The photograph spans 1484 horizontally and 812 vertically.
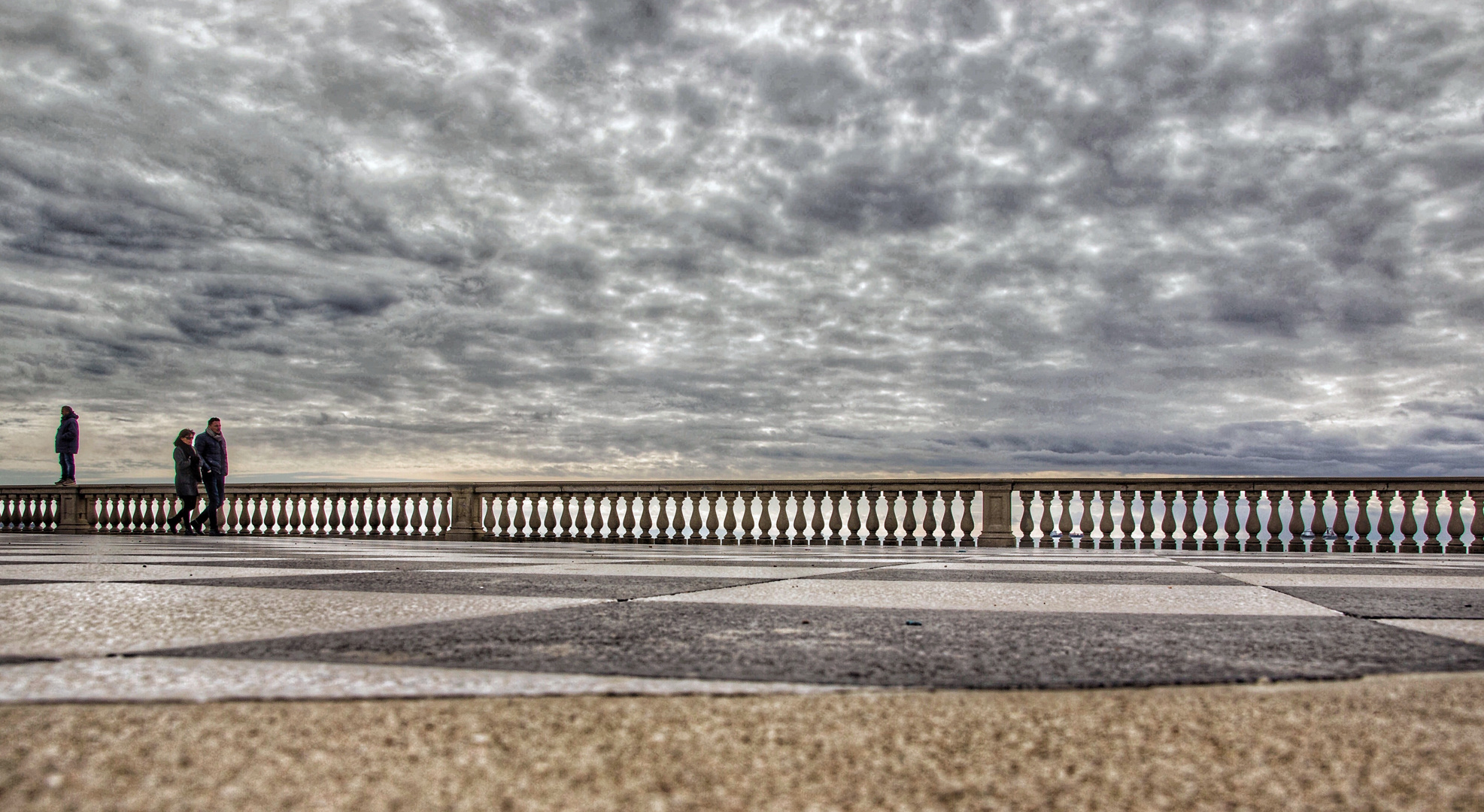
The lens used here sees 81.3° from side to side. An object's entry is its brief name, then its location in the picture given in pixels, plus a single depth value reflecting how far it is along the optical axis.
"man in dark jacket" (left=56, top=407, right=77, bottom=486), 16.16
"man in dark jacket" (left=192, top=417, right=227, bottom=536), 13.18
